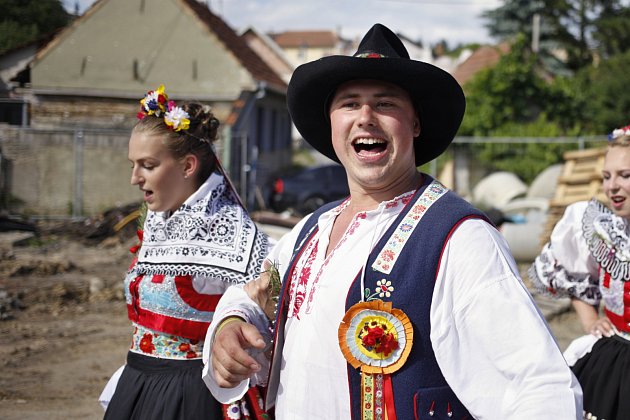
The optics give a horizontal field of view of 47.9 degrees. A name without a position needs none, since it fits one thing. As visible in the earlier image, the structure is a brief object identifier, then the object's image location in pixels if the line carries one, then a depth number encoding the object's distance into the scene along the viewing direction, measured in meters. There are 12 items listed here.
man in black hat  1.60
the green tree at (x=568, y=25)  31.91
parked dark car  16.80
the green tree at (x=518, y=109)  19.23
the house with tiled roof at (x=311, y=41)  80.75
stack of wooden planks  9.70
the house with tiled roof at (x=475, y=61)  29.25
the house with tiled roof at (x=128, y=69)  16.89
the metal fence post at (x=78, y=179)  14.69
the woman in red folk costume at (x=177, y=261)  2.95
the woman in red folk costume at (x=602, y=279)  3.29
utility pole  30.14
